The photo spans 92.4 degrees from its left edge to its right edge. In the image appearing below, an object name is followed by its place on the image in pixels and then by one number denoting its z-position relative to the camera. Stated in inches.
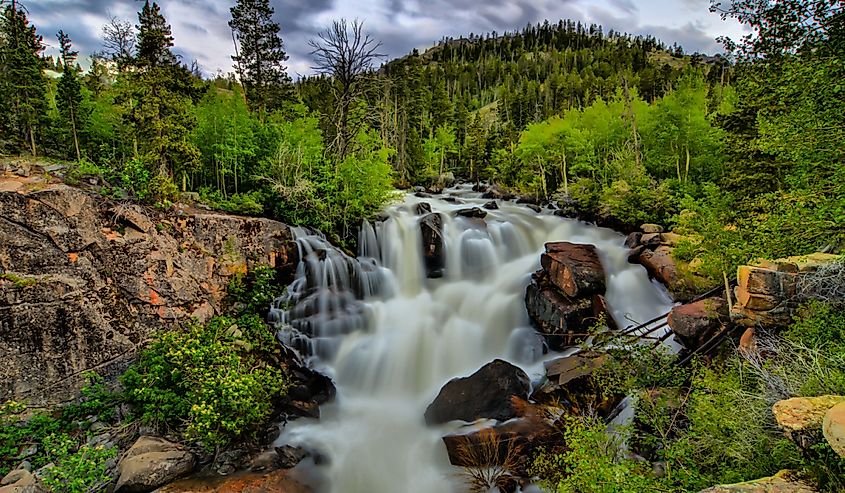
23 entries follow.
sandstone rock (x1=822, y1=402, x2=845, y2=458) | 141.6
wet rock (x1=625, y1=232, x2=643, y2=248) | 677.5
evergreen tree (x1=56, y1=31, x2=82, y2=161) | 924.0
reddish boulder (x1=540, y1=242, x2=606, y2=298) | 537.3
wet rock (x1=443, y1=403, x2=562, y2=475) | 348.6
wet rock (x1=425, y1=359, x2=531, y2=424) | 404.5
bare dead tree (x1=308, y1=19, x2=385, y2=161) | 673.6
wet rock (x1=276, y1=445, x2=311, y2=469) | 363.6
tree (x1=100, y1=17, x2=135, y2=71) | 809.8
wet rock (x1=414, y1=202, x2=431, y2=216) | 850.6
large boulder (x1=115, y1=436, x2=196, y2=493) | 312.3
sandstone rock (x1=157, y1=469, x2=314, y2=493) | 315.0
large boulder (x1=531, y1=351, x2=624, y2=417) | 379.2
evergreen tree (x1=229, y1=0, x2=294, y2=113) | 1049.3
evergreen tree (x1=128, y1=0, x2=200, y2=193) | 582.2
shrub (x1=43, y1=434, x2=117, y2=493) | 291.9
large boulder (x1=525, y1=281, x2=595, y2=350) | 512.4
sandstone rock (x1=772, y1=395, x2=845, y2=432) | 165.0
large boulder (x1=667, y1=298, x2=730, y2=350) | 359.6
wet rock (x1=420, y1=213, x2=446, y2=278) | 703.1
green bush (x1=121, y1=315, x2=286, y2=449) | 361.1
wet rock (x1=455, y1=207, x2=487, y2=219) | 865.9
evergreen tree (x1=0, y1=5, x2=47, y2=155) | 892.0
